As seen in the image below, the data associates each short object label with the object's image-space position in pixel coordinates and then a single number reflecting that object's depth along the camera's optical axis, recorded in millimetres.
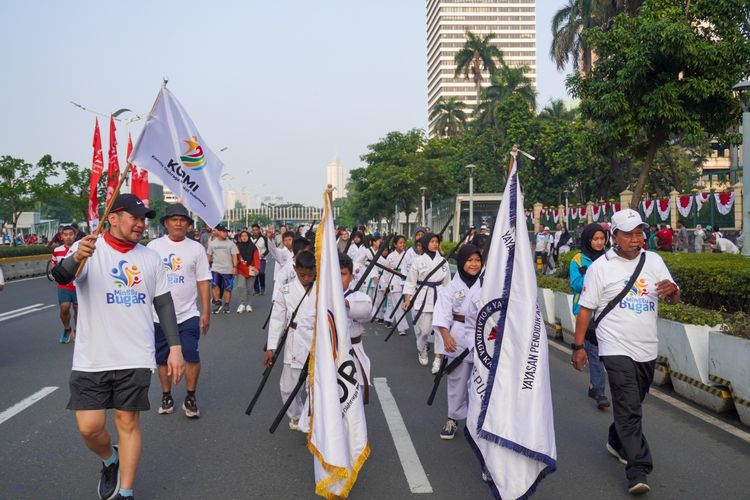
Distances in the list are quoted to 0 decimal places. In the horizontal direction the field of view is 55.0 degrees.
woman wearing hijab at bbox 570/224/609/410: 6785
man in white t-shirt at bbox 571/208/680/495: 4676
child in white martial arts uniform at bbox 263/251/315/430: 5422
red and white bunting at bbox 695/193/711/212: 27484
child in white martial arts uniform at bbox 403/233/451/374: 8938
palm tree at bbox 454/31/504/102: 65000
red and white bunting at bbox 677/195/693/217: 28062
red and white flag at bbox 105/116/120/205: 25725
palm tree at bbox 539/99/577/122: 54159
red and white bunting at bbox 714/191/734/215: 26016
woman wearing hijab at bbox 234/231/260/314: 14617
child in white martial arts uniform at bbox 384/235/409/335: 12125
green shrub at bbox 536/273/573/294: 11156
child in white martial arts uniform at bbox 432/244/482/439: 5547
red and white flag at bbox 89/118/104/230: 26759
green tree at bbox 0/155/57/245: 34219
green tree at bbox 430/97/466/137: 73169
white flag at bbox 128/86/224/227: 5695
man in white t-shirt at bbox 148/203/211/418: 6227
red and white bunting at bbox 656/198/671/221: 29453
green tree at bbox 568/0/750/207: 14883
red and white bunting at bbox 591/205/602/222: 32812
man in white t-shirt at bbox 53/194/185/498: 3916
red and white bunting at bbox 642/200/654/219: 30719
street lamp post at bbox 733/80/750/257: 11398
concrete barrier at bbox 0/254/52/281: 25875
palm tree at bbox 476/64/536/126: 58000
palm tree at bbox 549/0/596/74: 40219
